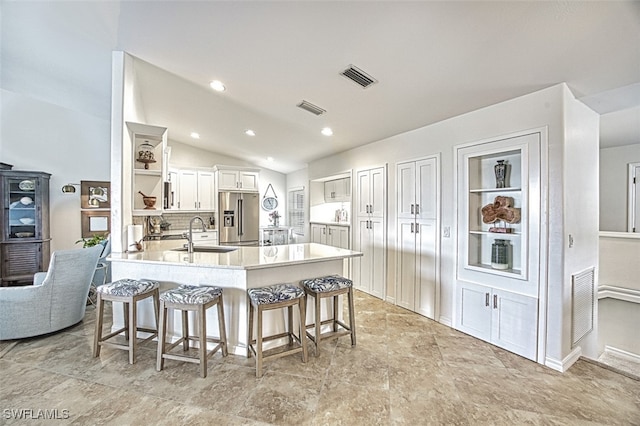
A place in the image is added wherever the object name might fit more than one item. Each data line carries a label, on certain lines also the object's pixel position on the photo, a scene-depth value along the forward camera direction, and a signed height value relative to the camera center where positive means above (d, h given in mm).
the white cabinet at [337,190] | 5508 +468
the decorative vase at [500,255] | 2867 -428
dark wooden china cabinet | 4535 -212
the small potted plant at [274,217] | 7496 -114
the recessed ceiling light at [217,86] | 3205 +1471
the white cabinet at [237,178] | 6227 +772
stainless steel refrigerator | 6148 -120
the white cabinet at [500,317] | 2551 -1022
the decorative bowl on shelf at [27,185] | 4629 +451
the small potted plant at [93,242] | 4164 -430
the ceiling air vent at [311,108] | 3391 +1288
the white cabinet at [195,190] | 6078 +497
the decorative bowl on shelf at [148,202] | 3410 +129
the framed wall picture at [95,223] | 5242 -190
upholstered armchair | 2754 -870
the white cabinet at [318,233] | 5789 -429
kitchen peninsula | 2566 -568
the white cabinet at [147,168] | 3213 +538
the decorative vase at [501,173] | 2887 +404
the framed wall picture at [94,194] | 5230 +343
